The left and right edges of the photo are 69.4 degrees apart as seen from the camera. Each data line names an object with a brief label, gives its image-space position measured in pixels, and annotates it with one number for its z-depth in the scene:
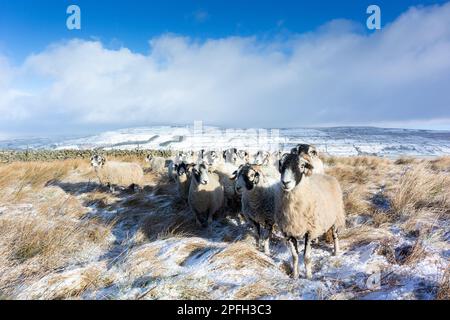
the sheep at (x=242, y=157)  13.80
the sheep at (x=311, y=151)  8.52
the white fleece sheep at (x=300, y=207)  4.57
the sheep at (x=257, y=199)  6.26
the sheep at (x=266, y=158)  7.89
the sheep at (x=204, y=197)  8.00
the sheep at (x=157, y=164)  16.88
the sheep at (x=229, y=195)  8.54
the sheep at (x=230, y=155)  13.94
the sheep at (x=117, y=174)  12.39
